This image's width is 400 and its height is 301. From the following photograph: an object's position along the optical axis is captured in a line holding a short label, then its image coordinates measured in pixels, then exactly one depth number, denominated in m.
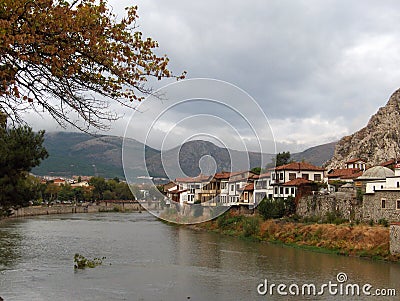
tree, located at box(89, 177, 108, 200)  125.31
